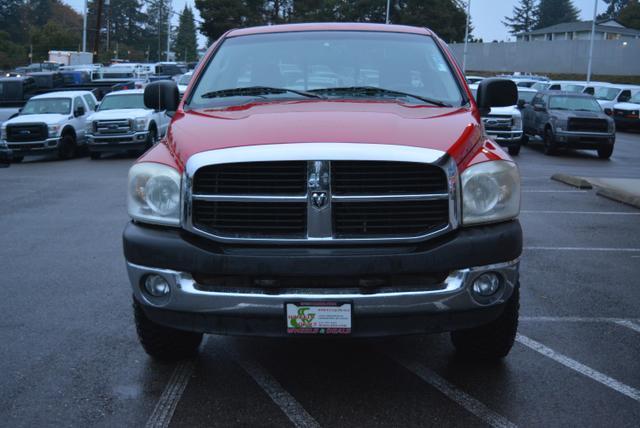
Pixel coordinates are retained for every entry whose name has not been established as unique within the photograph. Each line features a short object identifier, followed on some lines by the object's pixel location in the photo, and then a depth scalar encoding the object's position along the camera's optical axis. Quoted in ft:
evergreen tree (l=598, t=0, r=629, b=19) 463.83
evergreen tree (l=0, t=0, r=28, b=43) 362.53
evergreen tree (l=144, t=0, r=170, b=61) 460.96
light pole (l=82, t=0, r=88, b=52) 194.35
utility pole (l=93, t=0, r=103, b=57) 161.27
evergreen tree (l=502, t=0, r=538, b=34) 441.68
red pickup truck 13.17
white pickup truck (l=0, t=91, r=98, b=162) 69.51
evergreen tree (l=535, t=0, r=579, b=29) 436.35
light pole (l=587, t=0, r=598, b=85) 148.93
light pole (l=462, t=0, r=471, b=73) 201.73
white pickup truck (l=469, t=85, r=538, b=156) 68.80
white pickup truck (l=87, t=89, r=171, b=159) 69.87
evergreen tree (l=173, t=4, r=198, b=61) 462.60
